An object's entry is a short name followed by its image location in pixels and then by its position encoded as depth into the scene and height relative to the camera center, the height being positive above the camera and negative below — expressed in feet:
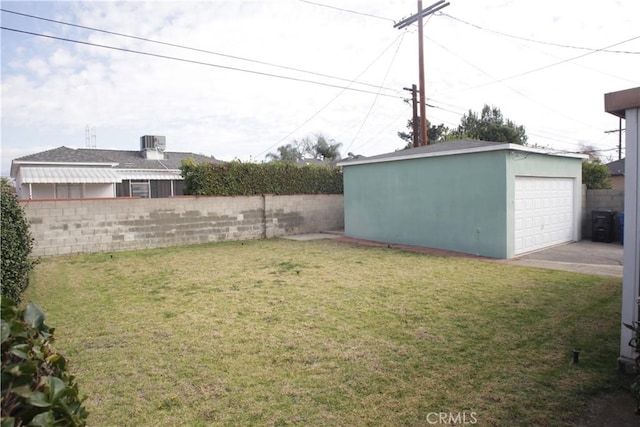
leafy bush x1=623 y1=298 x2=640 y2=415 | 8.66 -4.31
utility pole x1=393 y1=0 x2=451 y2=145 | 49.81 +20.98
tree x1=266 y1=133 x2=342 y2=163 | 135.23 +19.01
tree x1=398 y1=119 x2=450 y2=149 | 102.17 +18.43
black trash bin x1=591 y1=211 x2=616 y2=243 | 38.09 -2.97
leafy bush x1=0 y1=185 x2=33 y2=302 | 16.83 -2.13
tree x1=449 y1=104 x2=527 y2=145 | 84.28 +17.92
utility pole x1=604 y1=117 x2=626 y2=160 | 79.13 +14.10
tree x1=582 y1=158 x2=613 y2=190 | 48.21 +2.78
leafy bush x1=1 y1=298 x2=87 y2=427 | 3.91 -2.01
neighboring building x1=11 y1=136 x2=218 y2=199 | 60.85 +5.68
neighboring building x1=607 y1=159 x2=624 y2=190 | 77.92 +4.59
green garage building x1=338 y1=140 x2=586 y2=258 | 32.09 +0.14
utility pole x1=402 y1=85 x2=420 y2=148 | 57.62 +14.05
